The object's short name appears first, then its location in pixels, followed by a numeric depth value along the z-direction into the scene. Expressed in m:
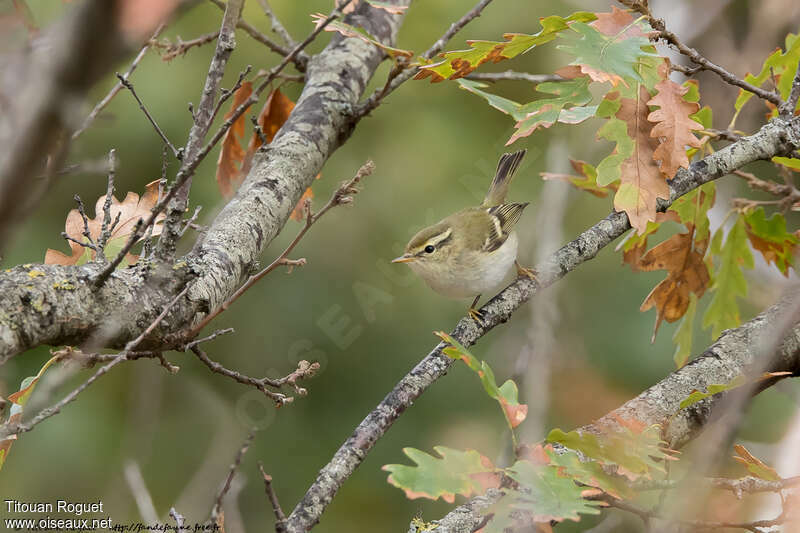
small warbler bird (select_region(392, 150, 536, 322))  6.73
